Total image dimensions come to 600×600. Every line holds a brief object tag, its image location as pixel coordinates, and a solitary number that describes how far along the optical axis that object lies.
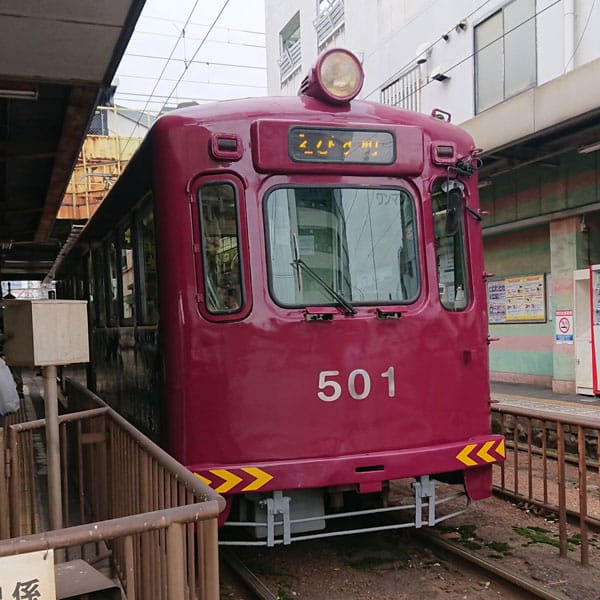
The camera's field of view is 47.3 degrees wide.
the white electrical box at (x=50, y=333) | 3.38
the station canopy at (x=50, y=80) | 4.84
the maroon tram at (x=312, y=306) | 4.25
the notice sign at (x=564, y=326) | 11.20
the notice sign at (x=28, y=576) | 1.97
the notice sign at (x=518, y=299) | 12.25
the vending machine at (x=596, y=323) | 10.45
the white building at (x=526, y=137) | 10.02
